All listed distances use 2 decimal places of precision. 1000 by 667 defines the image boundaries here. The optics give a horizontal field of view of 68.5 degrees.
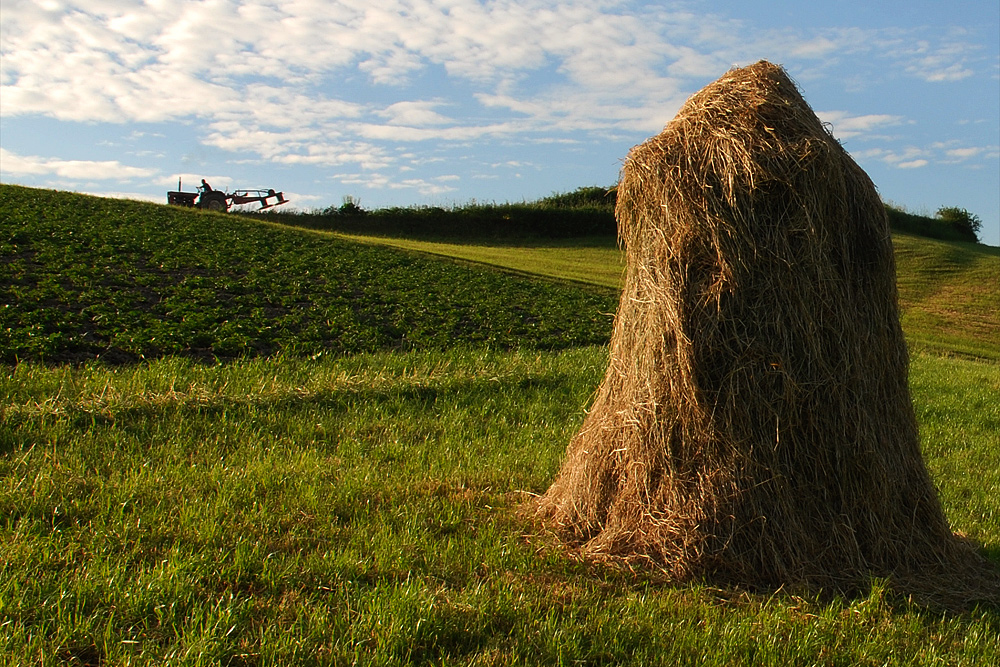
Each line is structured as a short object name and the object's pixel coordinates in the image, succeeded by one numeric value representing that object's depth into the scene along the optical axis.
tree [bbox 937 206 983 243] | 57.53
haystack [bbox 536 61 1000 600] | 4.54
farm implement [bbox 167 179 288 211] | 38.78
